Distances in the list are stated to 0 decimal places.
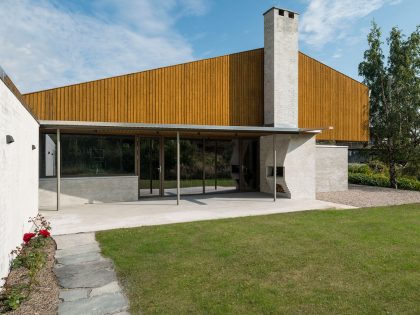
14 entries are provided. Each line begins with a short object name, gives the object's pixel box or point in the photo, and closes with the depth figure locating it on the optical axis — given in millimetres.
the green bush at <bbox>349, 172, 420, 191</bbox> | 16547
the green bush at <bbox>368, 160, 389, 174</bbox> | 21875
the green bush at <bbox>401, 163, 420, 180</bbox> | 16523
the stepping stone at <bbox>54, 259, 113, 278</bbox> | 4648
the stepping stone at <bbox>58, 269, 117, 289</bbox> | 4227
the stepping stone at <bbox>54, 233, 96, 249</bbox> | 6102
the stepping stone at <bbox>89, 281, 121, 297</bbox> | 3969
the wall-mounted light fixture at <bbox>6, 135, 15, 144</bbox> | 4325
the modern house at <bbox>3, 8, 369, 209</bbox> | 11273
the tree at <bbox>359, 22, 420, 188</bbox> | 15930
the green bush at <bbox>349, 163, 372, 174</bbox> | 21569
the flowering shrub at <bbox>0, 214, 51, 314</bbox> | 3545
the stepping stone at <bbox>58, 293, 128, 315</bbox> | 3484
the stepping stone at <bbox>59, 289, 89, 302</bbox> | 3840
